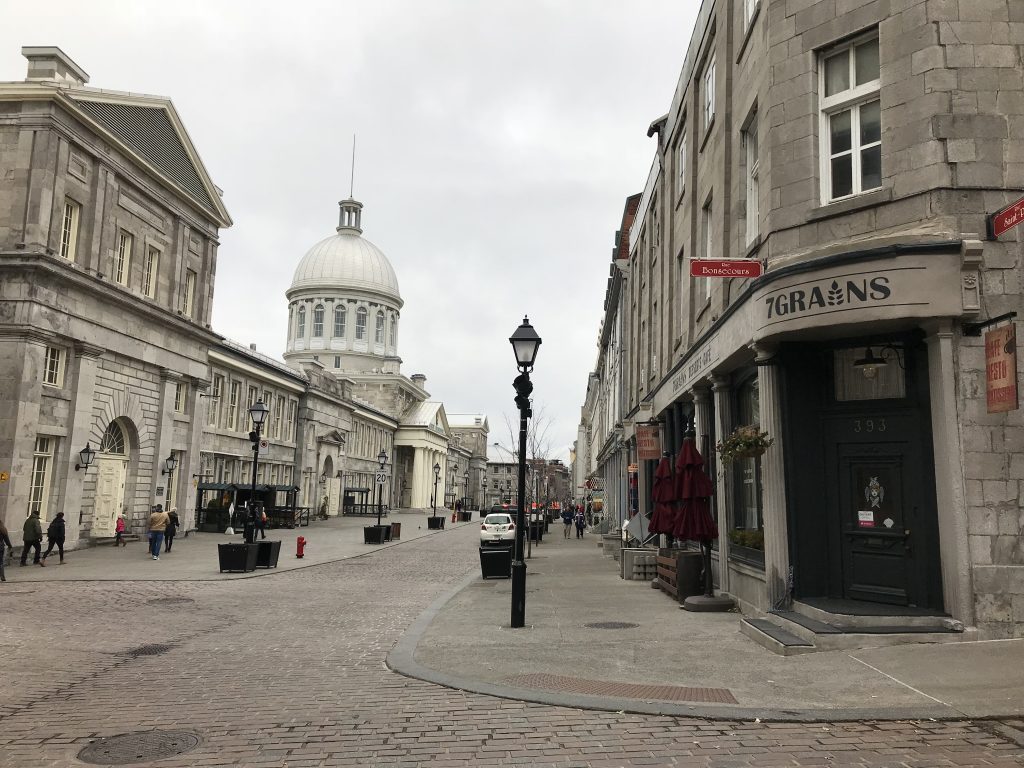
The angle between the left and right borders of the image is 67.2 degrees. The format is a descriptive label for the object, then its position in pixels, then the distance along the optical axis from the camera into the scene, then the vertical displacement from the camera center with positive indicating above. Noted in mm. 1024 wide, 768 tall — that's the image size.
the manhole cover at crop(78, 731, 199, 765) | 5891 -2045
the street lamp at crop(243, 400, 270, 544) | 22641 +1491
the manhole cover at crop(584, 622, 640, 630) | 11539 -1907
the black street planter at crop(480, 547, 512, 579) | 19719 -1720
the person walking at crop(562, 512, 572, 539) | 44812 -1363
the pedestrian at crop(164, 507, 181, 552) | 26478 -1410
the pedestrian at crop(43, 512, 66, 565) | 22297 -1305
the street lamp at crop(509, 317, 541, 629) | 11672 +1535
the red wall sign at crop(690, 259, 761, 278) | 11633 +3501
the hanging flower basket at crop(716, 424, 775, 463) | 11023 +832
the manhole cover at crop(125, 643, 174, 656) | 10016 -2134
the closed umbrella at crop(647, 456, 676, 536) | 14734 +13
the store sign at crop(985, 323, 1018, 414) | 8523 +1544
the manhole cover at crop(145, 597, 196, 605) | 14961 -2195
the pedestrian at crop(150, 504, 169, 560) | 24391 -1327
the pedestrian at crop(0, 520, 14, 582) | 17750 -1337
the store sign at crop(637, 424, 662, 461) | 22250 +1614
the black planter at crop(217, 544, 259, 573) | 20812 -1788
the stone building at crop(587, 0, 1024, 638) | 9320 +2537
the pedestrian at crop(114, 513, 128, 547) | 27953 -1592
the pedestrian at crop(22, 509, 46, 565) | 21312 -1265
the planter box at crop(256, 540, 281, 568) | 21969 -1790
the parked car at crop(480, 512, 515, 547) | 33594 -1419
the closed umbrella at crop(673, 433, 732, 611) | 13484 -49
